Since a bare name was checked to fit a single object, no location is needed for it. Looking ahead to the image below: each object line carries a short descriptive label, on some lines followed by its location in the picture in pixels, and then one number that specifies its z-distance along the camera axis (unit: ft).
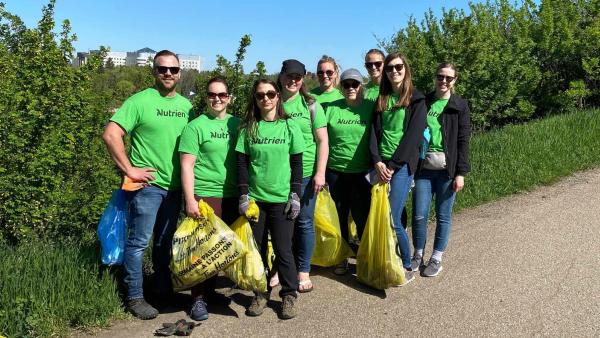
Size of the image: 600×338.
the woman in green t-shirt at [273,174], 12.79
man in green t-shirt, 12.19
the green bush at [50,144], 16.12
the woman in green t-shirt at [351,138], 14.63
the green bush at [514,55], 34.55
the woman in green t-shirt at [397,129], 14.05
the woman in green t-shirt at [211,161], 12.37
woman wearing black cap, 13.69
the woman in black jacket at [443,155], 14.74
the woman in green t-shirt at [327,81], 15.49
